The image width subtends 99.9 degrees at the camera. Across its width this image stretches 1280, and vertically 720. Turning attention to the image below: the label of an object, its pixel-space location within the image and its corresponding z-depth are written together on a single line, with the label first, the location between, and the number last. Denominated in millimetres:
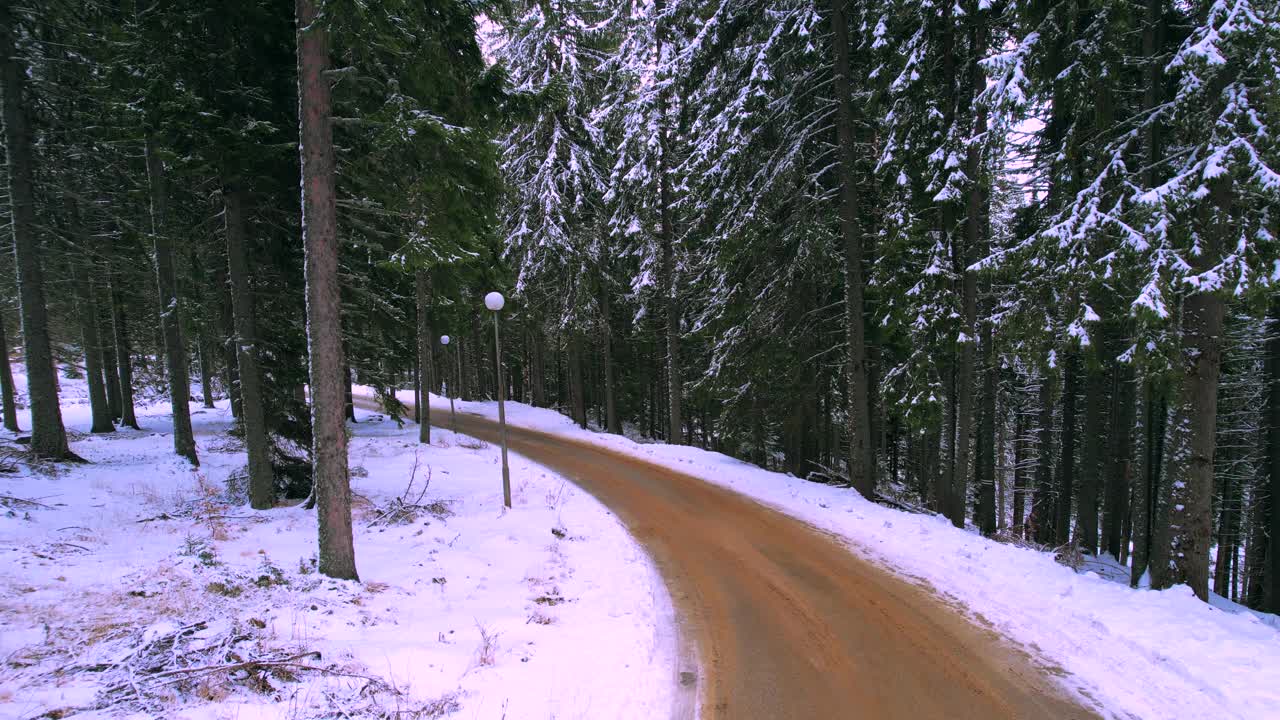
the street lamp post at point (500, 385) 9742
